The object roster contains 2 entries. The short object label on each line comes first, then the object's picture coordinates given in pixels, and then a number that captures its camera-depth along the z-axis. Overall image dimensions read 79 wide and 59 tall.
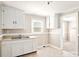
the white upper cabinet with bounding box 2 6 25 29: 1.45
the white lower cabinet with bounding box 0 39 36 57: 1.34
